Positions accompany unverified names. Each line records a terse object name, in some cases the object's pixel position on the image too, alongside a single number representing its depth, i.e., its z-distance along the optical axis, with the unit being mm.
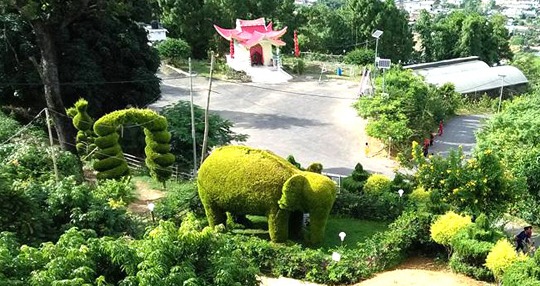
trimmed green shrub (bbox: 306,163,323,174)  20031
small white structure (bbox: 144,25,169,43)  52938
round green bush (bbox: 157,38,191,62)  45938
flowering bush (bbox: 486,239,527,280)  14562
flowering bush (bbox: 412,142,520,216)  18266
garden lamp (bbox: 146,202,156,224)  17734
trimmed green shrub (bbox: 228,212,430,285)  16109
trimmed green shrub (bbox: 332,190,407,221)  20141
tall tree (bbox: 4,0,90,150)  23750
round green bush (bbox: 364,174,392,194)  21359
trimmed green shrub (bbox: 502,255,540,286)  13377
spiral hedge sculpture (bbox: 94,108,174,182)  21141
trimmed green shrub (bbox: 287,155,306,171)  22005
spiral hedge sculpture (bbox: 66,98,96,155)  23844
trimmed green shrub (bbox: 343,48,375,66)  47688
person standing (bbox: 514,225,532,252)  17516
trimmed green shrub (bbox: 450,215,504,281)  15594
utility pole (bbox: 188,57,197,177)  22703
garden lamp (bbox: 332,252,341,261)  15357
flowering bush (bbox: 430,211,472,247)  16469
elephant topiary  16969
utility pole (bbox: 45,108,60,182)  18052
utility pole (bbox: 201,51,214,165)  22241
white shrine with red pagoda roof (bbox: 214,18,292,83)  45344
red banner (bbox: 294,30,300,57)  50616
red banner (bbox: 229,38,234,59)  46844
